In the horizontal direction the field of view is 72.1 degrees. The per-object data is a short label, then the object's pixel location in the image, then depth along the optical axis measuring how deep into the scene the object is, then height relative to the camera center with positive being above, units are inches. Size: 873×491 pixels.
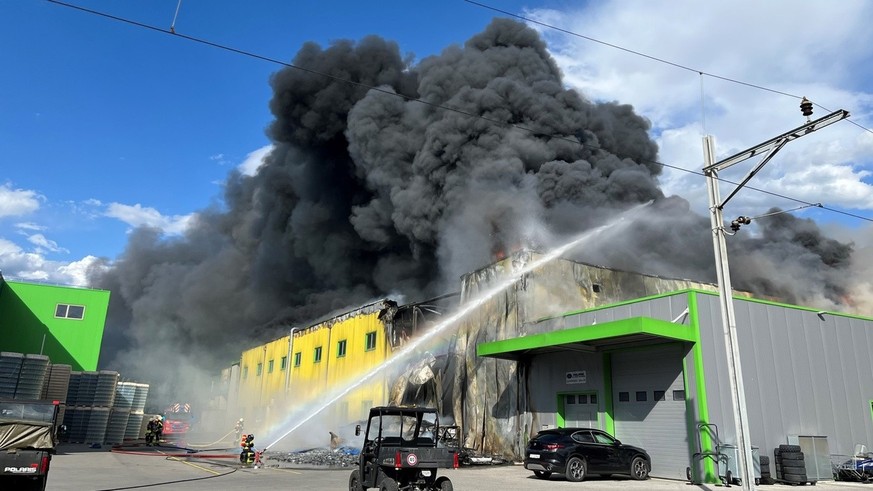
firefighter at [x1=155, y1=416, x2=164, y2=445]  1113.7 -14.3
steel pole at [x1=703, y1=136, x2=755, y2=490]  417.1 +73.0
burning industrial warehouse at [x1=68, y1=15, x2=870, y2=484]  679.7 +410.2
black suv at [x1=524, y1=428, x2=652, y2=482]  555.2 -19.9
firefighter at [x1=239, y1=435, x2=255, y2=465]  720.3 -31.9
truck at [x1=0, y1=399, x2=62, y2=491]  373.9 -17.6
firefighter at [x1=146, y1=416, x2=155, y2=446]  1087.0 -21.2
